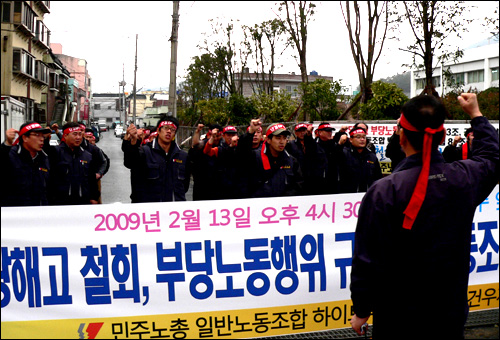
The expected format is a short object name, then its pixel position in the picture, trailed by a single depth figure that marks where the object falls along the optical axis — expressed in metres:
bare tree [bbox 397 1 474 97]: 15.65
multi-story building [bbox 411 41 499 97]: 54.16
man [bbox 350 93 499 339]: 2.38
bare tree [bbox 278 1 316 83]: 21.23
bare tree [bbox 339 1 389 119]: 17.81
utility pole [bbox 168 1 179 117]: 16.67
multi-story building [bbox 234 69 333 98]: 59.39
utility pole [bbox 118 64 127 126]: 34.99
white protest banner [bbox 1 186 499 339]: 4.09
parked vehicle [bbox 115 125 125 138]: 53.28
